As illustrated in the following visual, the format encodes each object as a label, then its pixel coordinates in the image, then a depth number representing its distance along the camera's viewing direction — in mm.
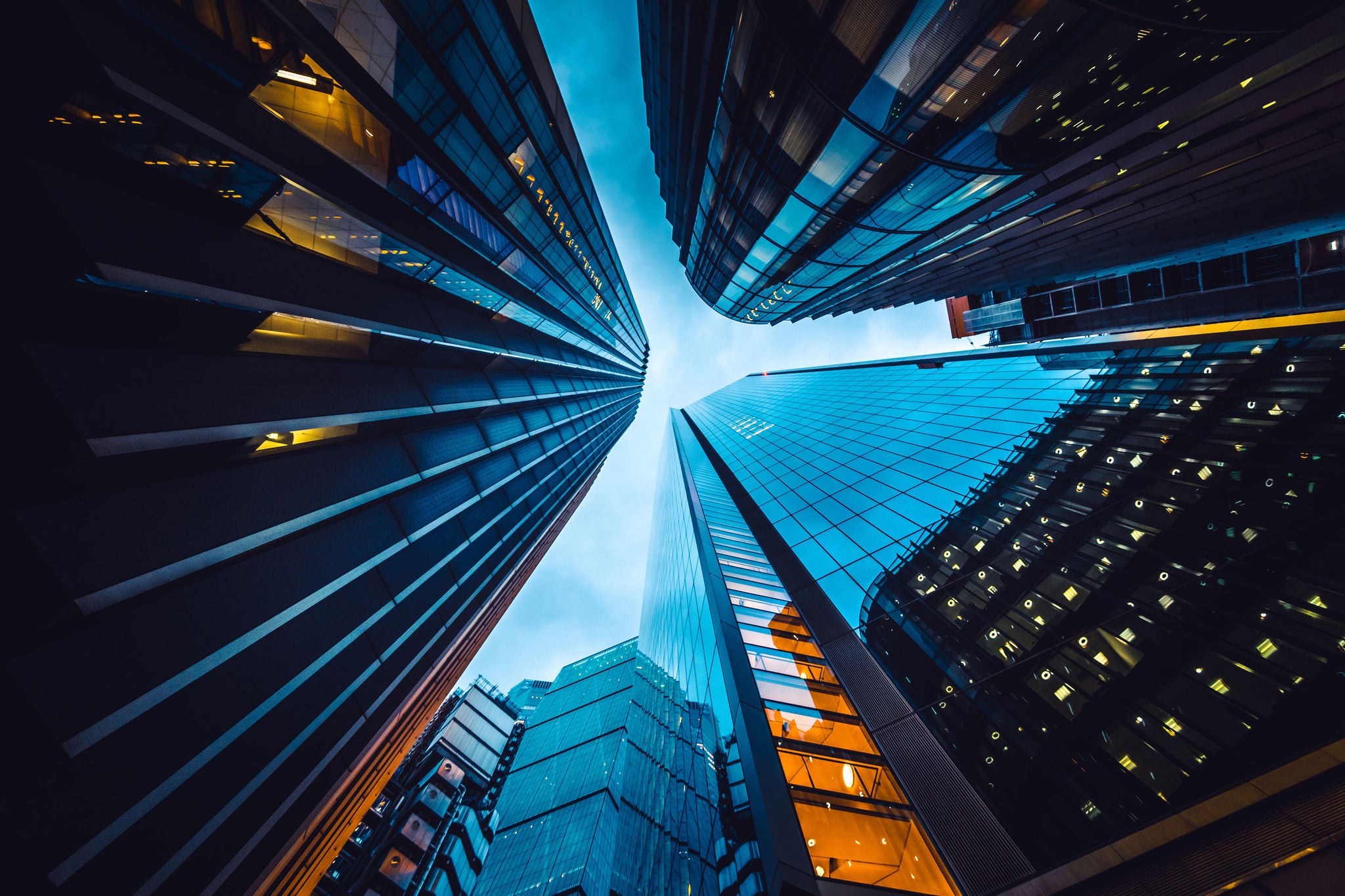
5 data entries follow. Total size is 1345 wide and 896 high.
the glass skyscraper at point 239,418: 4043
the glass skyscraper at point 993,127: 9125
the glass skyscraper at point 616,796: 11594
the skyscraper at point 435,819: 36594
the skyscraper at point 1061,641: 6152
